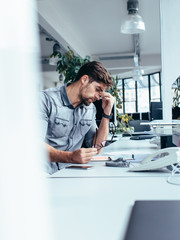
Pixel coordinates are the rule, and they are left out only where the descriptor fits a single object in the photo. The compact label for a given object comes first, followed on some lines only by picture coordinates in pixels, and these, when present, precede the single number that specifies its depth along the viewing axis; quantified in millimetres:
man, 2059
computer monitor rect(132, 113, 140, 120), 8163
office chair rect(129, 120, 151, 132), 5138
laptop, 717
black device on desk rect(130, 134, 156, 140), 2984
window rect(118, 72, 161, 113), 12406
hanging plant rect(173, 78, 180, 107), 2056
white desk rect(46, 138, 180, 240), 617
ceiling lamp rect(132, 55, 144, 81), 9156
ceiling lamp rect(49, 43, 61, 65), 6022
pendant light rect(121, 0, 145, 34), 4027
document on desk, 1575
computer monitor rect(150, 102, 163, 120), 4523
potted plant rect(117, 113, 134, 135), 4297
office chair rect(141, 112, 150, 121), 7971
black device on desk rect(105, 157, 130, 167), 1377
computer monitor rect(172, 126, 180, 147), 1558
